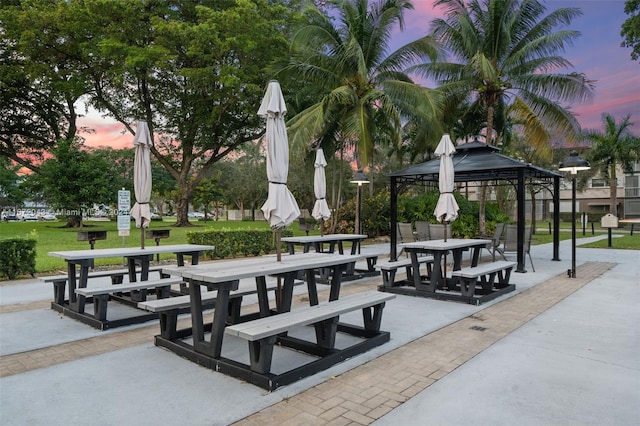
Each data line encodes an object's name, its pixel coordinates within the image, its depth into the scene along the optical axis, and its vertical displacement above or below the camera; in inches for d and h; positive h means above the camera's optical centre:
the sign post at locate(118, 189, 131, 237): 418.0 +0.5
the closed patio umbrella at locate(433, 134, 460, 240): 308.3 +19.5
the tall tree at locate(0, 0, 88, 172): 885.8 +310.6
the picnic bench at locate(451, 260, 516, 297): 262.0 -42.8
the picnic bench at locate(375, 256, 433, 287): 295.6 -40.3
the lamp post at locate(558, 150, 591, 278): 361.7 +38.0
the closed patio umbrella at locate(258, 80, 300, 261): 178.5 +21.7
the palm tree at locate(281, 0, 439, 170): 551.2 +202.2
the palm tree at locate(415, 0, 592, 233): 547.2 +209.9
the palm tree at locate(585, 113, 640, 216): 1218.6 +190.2
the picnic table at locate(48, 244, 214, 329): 222.5 -30.9
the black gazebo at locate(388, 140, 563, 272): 382.0 +38.8
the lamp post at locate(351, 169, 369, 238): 565.3 +38.8
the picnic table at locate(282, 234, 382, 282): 356.2 -31.8
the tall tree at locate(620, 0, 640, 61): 659.4 +294.6
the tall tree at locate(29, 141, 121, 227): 821.2 +63.0
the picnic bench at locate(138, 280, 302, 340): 169.6 -43.5
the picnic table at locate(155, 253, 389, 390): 137.6 -41.0
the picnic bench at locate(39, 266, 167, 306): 243.0 -43.0
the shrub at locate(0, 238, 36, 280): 339.0 -36.2
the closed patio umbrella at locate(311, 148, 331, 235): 407.5 +21.4
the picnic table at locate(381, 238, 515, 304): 267.4 -49.3
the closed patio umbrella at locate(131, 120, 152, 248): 268.8 +23.3
